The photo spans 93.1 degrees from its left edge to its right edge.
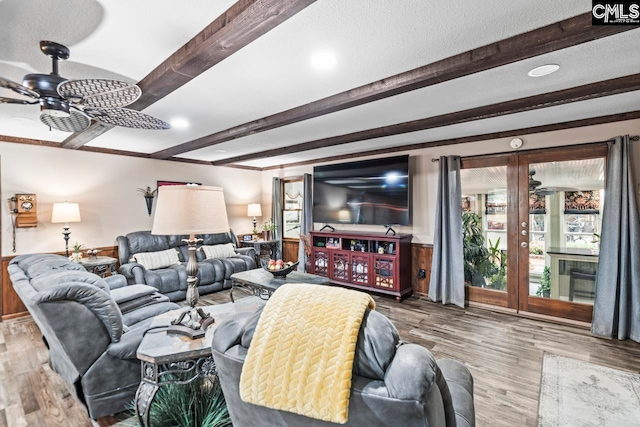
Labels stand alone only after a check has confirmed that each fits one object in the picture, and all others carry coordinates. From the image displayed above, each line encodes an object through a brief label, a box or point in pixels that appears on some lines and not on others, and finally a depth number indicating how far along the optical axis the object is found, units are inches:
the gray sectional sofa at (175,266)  165.8
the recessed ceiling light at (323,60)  78.4
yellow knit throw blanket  32.8
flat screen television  182.1
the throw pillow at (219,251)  204.9
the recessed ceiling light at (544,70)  84.5
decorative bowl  145.7
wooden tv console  177.2
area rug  78.5
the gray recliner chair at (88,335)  69.6
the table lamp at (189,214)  67.8
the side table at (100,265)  157.8
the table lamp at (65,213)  159.6
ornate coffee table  139.1
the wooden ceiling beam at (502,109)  94.8
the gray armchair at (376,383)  30.2
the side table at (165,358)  61.4
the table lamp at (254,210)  254.8
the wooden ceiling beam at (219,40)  54.7
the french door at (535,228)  136.7
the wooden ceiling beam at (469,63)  64.7
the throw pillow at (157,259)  174.2
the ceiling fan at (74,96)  66.0
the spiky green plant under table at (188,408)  68.7
